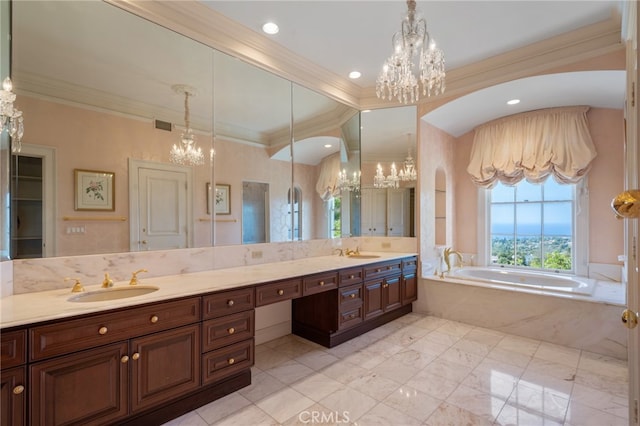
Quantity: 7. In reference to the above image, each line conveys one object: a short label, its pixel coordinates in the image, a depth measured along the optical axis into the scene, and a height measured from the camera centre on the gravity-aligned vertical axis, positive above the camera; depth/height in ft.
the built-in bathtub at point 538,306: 8.71 -3.25
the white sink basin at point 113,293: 5.81 -1.67
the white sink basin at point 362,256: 11.89 -1.78
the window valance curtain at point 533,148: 11.78 +2.84
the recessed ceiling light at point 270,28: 8.29 +5.38
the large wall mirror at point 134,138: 5.92 +1.94
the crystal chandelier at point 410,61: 6.47 +3.59
